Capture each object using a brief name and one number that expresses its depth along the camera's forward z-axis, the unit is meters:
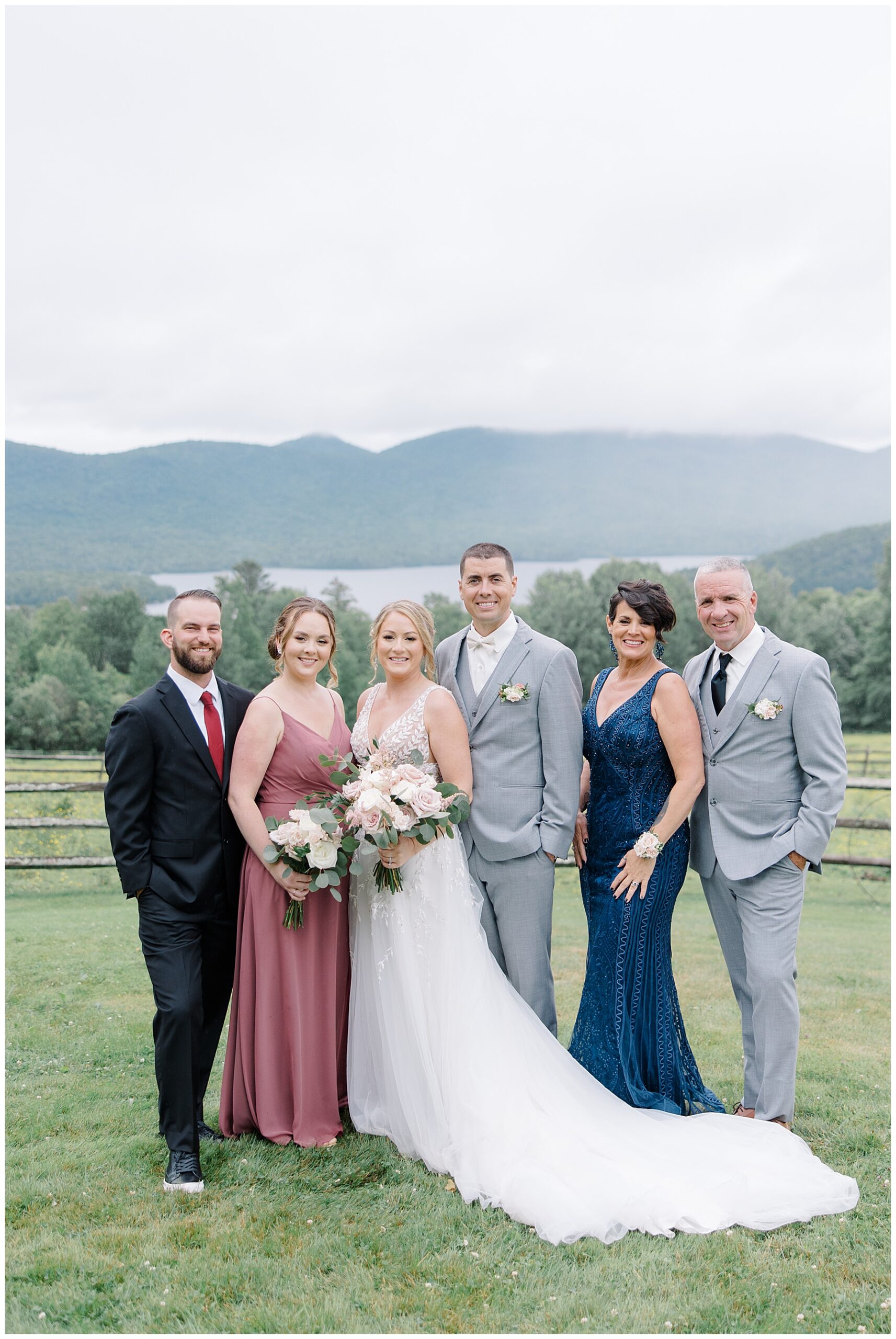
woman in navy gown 4.81
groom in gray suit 4.87
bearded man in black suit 4.44
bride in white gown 4.01
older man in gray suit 4.72
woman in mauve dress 4.72
